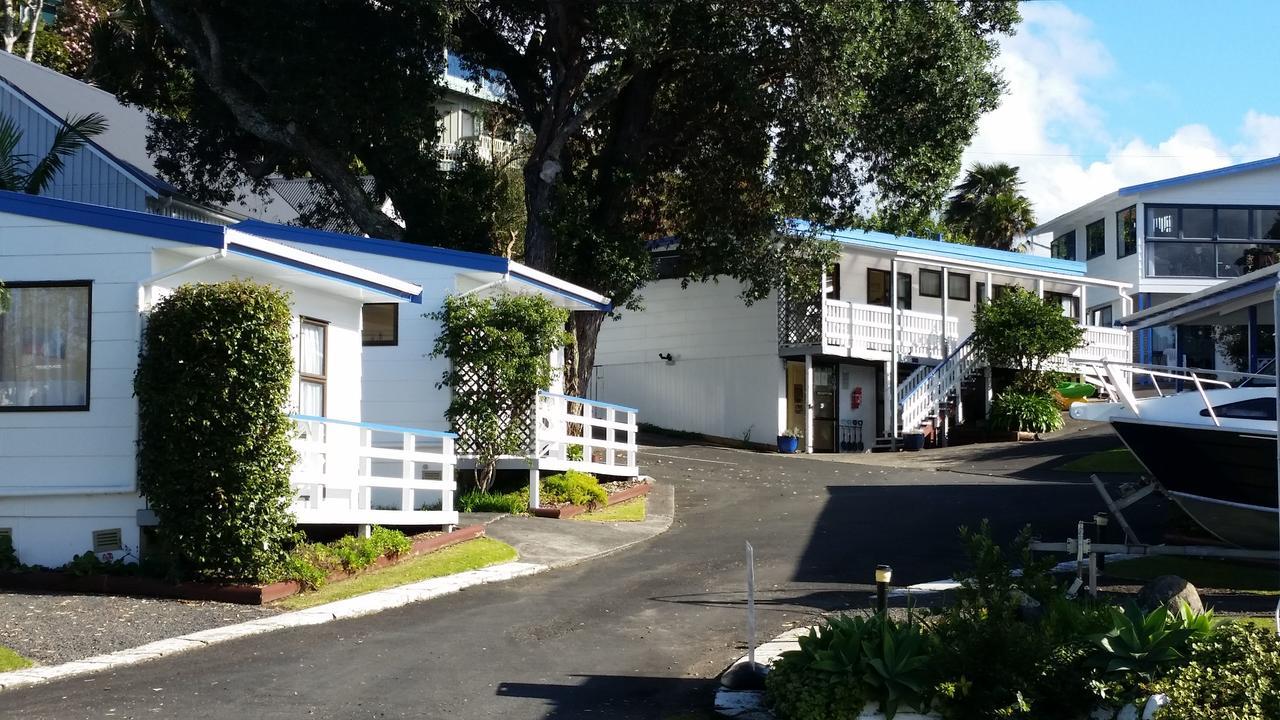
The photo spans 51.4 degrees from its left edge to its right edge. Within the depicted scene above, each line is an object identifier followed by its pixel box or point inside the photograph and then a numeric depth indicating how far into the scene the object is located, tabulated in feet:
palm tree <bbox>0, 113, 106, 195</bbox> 75.05
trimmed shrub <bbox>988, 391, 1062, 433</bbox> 101.35
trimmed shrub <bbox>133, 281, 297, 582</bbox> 42.39
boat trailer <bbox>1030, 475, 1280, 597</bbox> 40.69
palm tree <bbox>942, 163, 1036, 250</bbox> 153.07
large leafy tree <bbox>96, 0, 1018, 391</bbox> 77.20
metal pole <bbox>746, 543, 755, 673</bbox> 31.28
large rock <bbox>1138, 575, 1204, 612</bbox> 30.81
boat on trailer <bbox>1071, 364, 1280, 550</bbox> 48.19
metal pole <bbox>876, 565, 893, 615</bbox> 30.78
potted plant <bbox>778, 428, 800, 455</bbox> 102.68
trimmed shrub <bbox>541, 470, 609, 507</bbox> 66.44
